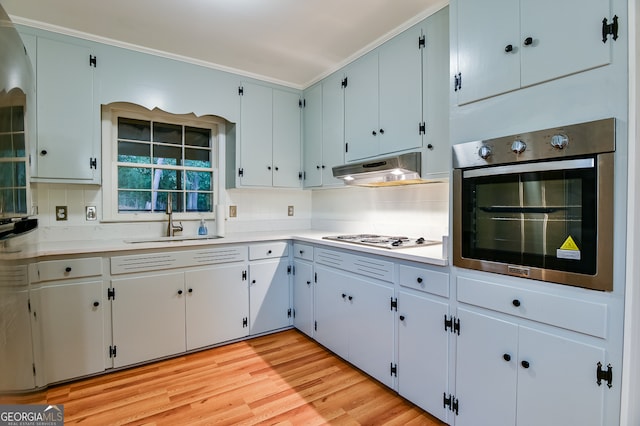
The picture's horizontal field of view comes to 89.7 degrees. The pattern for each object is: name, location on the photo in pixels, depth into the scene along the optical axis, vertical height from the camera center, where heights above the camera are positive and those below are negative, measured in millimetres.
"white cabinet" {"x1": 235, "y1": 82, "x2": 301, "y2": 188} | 3121 +703
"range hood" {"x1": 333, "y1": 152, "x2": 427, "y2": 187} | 2172 +267
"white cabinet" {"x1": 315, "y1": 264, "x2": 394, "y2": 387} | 2080 -814
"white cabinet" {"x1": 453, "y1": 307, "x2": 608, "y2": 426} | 1224 -725
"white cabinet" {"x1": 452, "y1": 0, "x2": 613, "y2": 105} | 1211 +703
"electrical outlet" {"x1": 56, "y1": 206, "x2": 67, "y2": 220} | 2512 -35
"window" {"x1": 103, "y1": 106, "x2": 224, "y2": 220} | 2793 +424
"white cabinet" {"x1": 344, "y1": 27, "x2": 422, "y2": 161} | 2215 +827
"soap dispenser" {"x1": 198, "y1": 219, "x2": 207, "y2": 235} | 3100 -206
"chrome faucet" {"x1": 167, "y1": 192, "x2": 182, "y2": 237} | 2934 -156
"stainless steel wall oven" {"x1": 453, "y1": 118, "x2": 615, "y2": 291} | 1179 +9
